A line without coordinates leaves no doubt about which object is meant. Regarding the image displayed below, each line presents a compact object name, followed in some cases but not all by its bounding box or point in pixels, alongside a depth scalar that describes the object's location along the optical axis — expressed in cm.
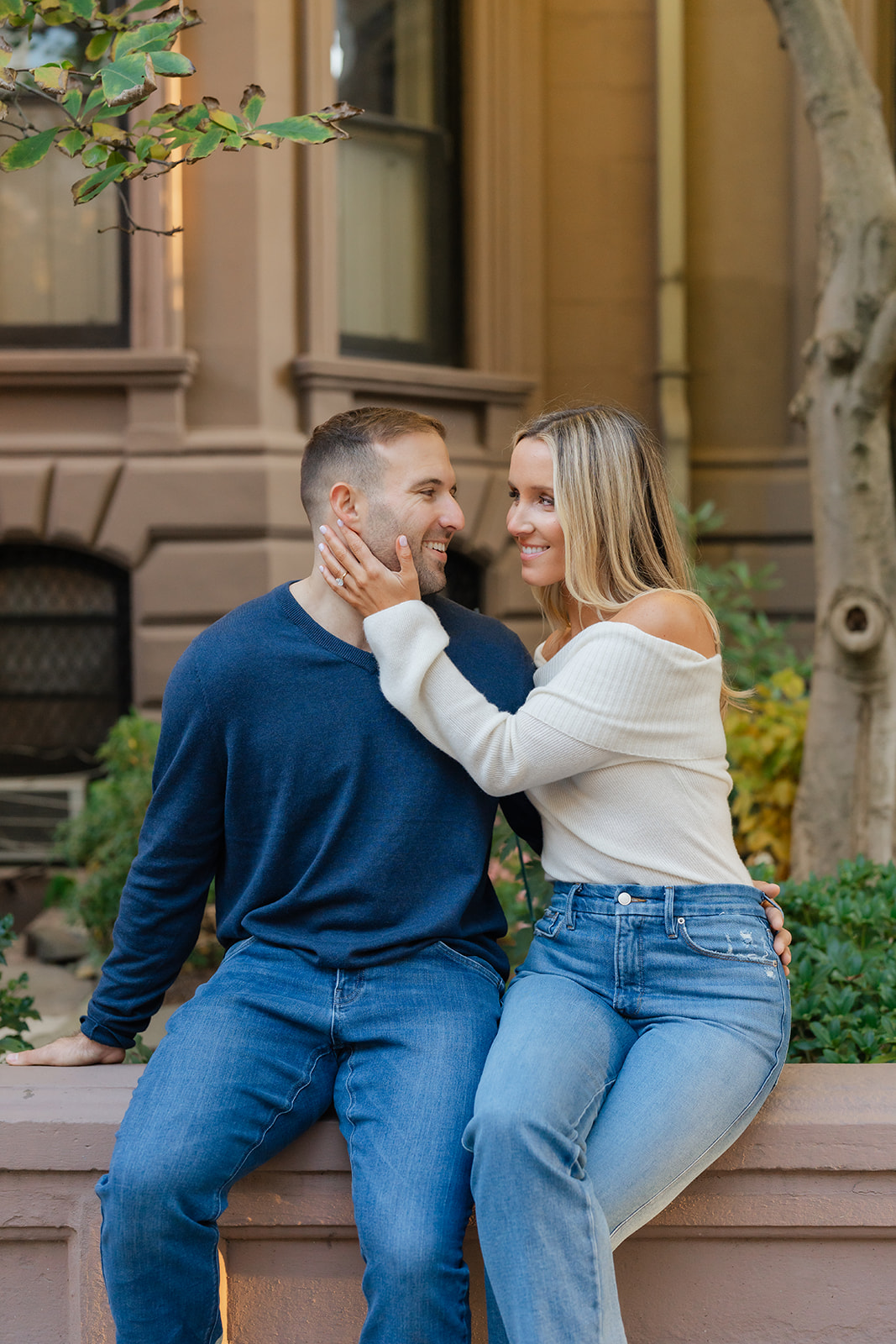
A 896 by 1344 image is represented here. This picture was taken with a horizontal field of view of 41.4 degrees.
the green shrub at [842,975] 262
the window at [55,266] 711
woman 185
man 203
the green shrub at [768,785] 492
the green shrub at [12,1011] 288
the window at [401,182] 731
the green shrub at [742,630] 616
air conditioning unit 713
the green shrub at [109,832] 535
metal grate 712
